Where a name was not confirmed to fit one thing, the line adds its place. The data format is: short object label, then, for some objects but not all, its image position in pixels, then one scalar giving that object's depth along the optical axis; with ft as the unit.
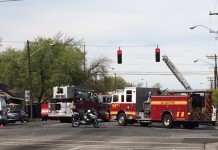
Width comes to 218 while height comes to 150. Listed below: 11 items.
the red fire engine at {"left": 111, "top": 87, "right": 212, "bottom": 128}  104.99
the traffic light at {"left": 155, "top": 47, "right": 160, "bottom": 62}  112.98
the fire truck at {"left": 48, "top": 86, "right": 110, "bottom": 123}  138.51
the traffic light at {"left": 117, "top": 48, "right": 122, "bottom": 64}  116.57
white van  114.32
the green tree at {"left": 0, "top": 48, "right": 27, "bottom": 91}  216.54
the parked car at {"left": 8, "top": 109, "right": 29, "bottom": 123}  144.32
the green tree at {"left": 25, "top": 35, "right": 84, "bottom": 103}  213.25
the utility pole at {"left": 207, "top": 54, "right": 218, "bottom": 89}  216.39
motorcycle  104.73
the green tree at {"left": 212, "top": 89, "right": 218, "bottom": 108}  184.26
